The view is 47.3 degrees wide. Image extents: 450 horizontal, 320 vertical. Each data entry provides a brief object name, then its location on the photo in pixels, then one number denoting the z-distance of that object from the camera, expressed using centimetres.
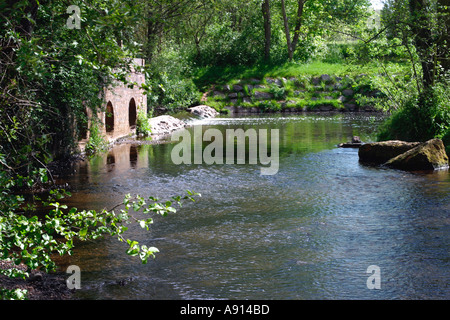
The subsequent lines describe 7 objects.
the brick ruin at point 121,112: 1935
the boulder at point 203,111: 3359
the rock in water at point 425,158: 1427
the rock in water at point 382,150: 1554
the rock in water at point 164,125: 2497
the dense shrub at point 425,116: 1616
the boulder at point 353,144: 1925
